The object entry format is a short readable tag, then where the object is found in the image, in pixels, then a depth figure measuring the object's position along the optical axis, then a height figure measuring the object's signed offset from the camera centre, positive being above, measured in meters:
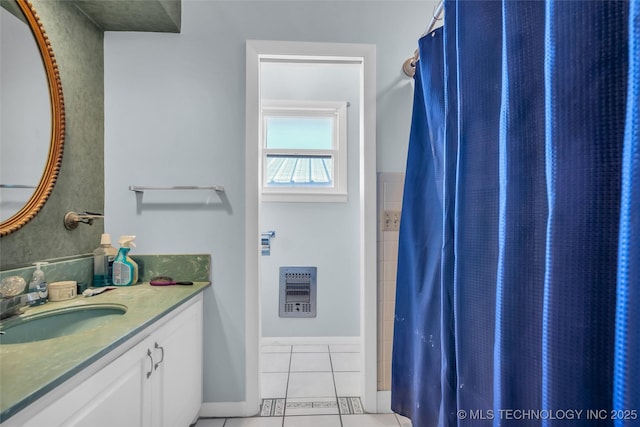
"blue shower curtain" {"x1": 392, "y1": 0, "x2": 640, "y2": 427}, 0.46 +0.01
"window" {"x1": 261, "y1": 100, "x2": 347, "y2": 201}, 2.41 +0.63
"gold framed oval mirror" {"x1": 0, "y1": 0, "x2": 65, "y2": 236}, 1.07 +0.37
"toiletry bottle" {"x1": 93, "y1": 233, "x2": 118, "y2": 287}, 1.37 -0.23
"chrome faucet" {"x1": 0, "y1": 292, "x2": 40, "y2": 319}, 0.89 -0.30
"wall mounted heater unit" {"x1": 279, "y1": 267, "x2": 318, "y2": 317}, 2.42 -0.66
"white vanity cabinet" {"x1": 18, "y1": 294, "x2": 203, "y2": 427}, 0.65 -0.55
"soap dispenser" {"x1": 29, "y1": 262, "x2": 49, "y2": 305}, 1.07 -0.27
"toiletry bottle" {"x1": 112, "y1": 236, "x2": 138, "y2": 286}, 1.39 -0.26
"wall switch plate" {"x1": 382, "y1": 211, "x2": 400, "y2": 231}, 1.64 -0.03
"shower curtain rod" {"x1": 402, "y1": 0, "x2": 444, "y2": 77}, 1.12 +0.87
